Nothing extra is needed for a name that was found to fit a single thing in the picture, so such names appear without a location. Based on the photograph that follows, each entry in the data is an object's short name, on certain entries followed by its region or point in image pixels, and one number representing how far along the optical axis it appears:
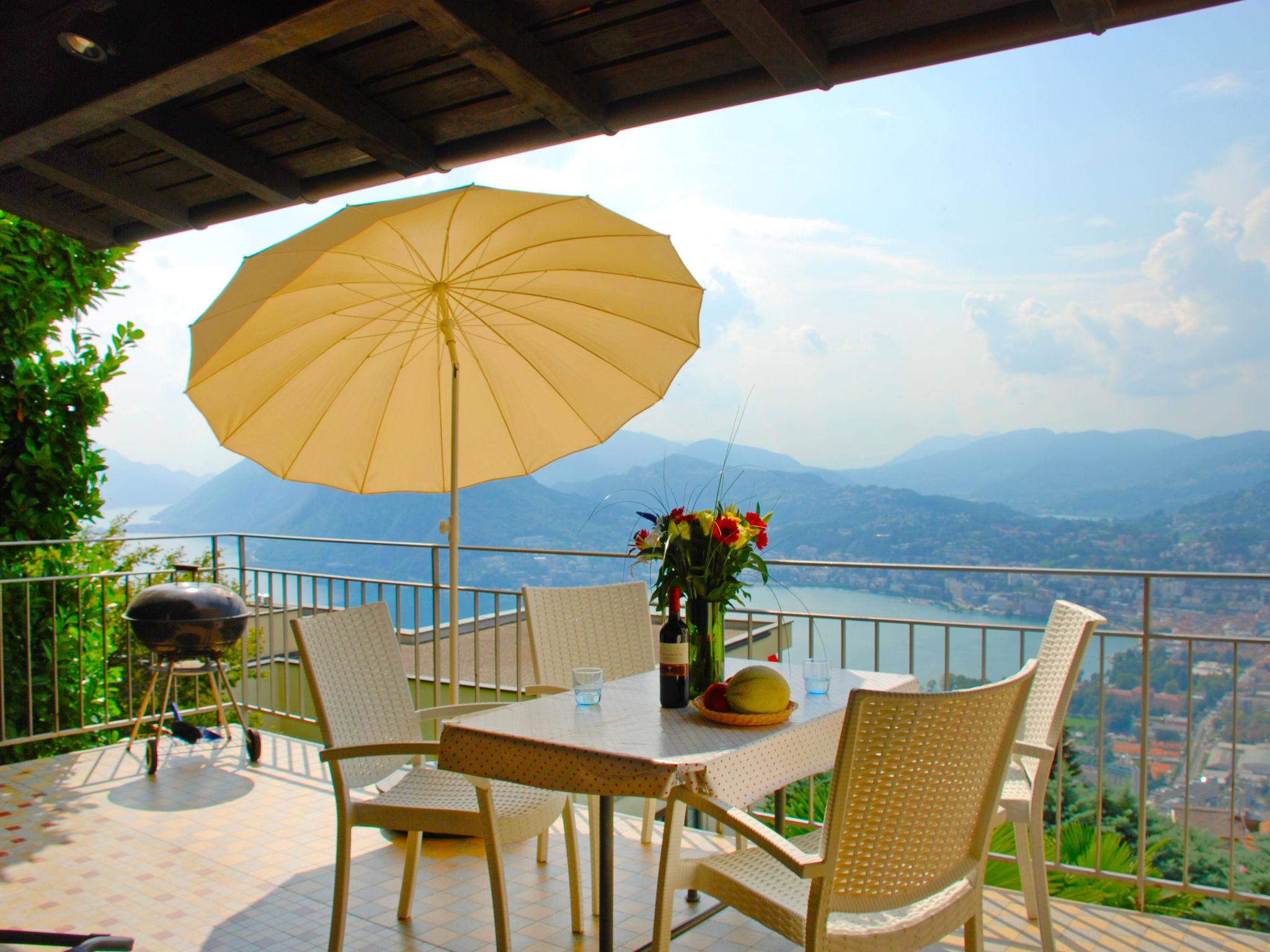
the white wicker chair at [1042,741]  2.58
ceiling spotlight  2.18
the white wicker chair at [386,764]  2.56
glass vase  2.62
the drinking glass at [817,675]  2.67
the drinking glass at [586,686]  2.57
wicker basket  2.35
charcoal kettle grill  4.52
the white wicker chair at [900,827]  1.73
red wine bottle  2.55
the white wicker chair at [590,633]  3.43
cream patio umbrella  2.93
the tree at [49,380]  7.09
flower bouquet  2.54
